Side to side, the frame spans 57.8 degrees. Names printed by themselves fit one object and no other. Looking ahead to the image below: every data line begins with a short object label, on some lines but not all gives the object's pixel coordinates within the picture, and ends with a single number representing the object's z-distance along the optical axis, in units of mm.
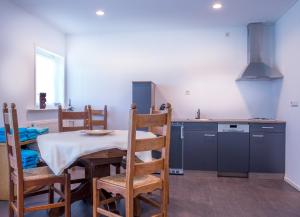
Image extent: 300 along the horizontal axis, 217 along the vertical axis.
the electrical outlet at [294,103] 3567
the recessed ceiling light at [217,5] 3673
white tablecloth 2036
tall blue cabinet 4535
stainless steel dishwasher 4145
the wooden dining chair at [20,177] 2061
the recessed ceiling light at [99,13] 3994
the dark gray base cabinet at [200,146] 4227
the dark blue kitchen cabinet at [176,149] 4285
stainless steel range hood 4453
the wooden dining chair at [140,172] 1853
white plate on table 2555
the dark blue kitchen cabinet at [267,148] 4043
